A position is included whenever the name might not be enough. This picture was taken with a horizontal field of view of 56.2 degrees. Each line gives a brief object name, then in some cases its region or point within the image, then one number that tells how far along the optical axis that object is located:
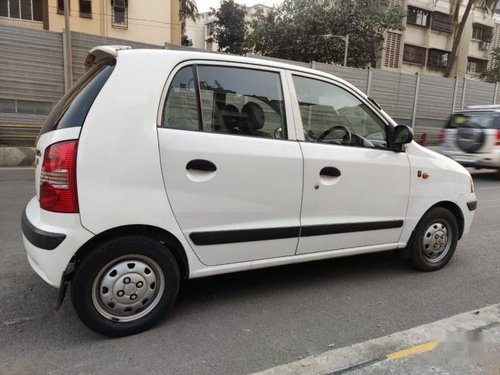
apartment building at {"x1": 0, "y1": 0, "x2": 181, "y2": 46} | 23.83
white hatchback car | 2.90
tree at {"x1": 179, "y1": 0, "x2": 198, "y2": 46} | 34.72
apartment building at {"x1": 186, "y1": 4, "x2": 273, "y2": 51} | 56.65
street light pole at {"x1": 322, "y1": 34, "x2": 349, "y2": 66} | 25.44
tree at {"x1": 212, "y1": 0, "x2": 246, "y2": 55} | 42.47
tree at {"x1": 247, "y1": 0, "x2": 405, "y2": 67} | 27.31
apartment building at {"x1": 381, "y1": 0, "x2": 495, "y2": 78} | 36.19
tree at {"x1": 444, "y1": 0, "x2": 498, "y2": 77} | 22.95
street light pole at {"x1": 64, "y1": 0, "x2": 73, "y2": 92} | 12.41
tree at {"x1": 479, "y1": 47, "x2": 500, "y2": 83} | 35.75
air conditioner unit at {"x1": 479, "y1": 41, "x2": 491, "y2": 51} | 42.38
